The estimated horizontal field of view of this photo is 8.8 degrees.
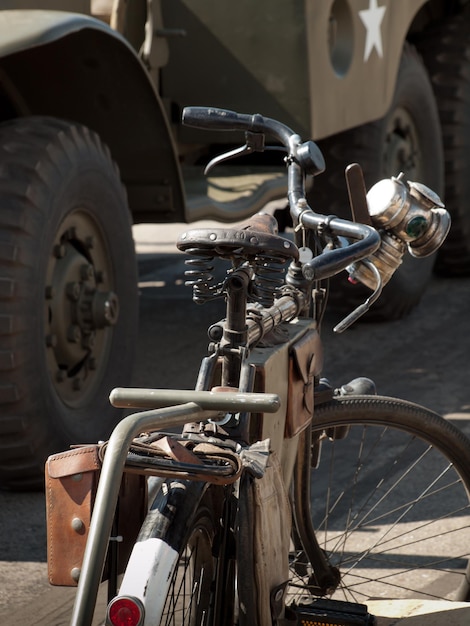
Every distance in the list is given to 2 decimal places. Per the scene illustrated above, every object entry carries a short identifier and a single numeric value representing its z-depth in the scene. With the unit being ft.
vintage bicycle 12.19
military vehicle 17.54
